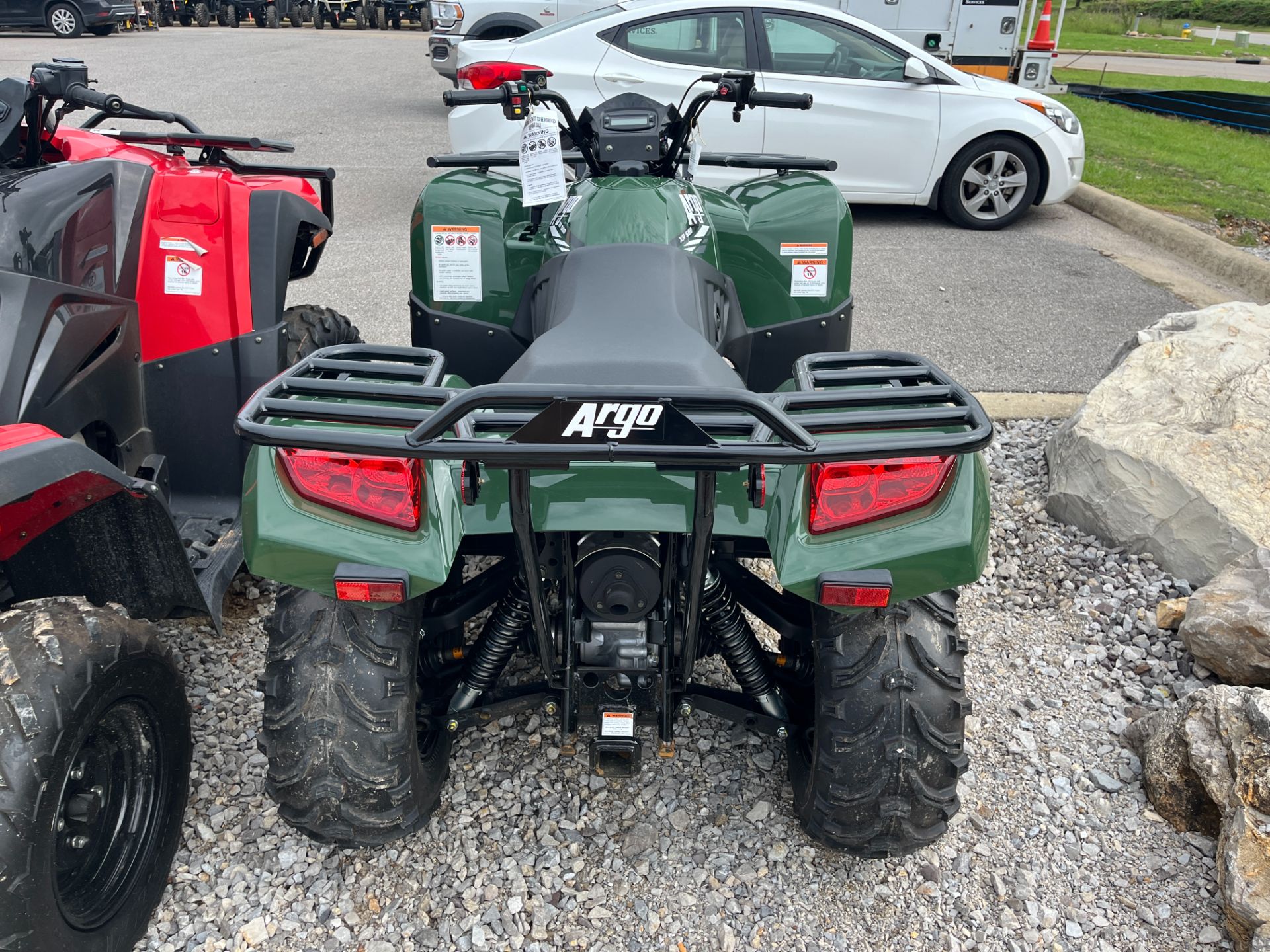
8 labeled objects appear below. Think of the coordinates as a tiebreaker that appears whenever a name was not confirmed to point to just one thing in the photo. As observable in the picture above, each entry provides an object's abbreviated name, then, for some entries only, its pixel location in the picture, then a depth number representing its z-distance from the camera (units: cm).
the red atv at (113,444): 188
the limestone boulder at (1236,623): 300
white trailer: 981
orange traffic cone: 1036
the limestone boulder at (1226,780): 227
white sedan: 741
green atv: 166
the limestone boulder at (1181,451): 359
